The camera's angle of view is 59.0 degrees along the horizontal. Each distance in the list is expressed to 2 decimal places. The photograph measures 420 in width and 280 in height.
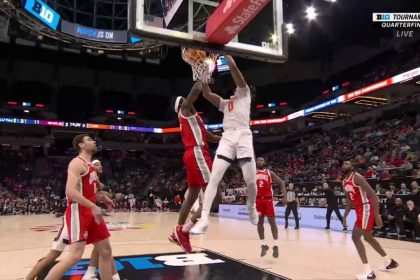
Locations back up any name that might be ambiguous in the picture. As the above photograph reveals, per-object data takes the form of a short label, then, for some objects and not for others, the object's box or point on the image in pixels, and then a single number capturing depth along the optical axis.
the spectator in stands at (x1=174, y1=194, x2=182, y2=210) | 25.79
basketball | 4.95
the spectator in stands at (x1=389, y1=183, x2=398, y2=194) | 12.38
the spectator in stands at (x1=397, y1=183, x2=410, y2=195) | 11.89
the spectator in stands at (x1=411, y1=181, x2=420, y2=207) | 11.11
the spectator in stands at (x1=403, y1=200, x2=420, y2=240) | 10.84
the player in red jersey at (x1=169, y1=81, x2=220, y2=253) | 4.90
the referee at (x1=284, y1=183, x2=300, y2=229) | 14.27
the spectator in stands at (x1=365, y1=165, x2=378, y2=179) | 15.54
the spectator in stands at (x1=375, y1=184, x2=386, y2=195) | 12.78
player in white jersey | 4.47
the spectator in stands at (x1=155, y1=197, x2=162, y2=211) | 27.78
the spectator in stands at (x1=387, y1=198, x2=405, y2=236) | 11.34
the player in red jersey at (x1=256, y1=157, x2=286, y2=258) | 8.25
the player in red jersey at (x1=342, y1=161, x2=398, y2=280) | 6.68
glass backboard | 4.10
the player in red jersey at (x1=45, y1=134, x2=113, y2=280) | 4.18
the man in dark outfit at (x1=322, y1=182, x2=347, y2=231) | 13.42
